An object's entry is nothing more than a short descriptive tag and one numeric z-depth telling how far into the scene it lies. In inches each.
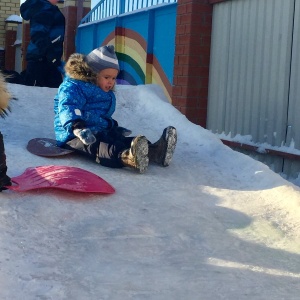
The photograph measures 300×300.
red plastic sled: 135.7
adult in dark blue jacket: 260.1
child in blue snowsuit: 163.2
